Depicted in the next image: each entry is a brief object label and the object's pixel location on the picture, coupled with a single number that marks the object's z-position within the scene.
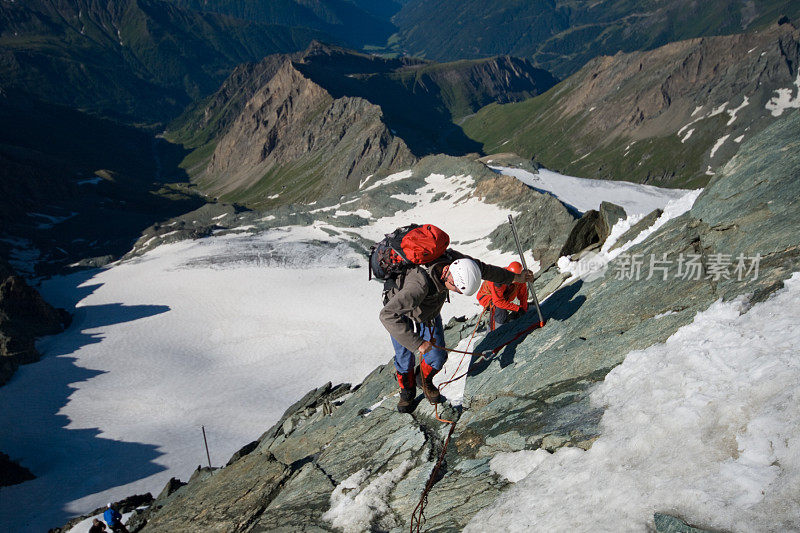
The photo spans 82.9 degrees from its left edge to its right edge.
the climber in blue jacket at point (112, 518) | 13.88
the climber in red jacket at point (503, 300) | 11.58
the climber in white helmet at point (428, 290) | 7.30
